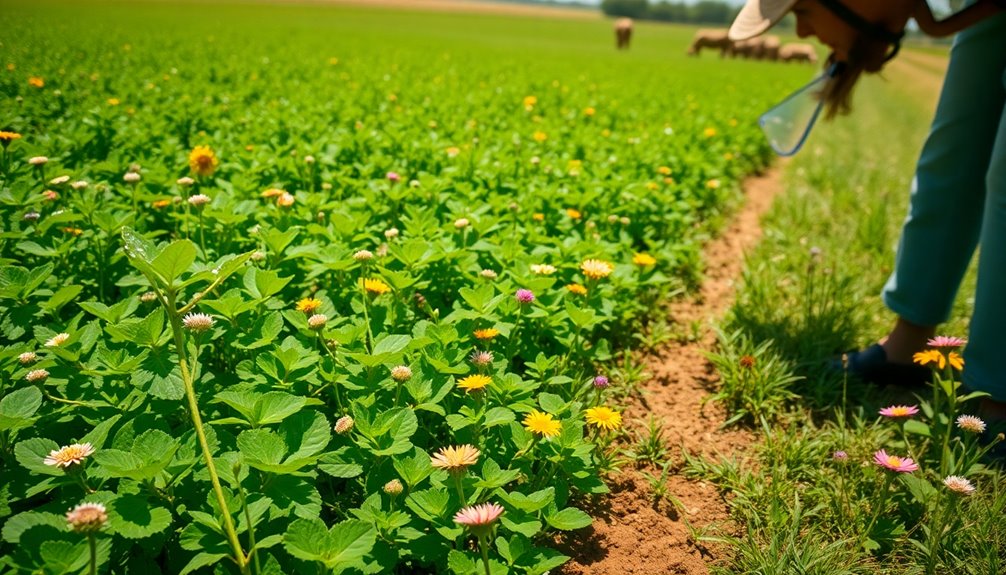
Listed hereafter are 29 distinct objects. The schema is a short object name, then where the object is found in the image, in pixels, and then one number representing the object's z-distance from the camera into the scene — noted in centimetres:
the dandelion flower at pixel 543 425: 130
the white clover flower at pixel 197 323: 130
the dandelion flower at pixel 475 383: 134
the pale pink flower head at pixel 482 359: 145
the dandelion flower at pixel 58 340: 135
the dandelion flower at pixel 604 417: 143
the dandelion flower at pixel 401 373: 133
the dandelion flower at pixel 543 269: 190
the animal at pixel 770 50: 2756
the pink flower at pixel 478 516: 99
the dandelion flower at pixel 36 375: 128
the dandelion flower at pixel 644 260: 218
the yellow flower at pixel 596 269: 180
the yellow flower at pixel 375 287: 172
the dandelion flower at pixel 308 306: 155
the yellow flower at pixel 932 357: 151
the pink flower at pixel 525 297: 172
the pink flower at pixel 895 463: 133
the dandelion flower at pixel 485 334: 158
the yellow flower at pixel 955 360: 150
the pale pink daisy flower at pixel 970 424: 143
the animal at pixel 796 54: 2716
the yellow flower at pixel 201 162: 188
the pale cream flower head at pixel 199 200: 178
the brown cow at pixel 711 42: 2531
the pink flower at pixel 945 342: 157
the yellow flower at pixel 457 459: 107
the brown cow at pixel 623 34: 2397
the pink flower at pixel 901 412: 146
